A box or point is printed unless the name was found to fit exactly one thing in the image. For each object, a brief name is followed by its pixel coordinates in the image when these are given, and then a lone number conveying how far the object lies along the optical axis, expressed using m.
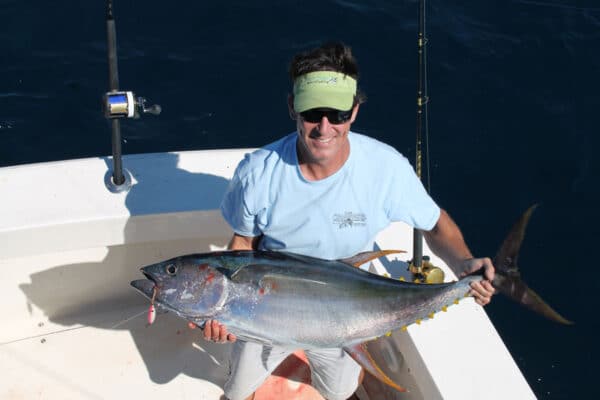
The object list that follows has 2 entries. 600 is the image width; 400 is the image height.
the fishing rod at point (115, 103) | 2.77
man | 2.19
